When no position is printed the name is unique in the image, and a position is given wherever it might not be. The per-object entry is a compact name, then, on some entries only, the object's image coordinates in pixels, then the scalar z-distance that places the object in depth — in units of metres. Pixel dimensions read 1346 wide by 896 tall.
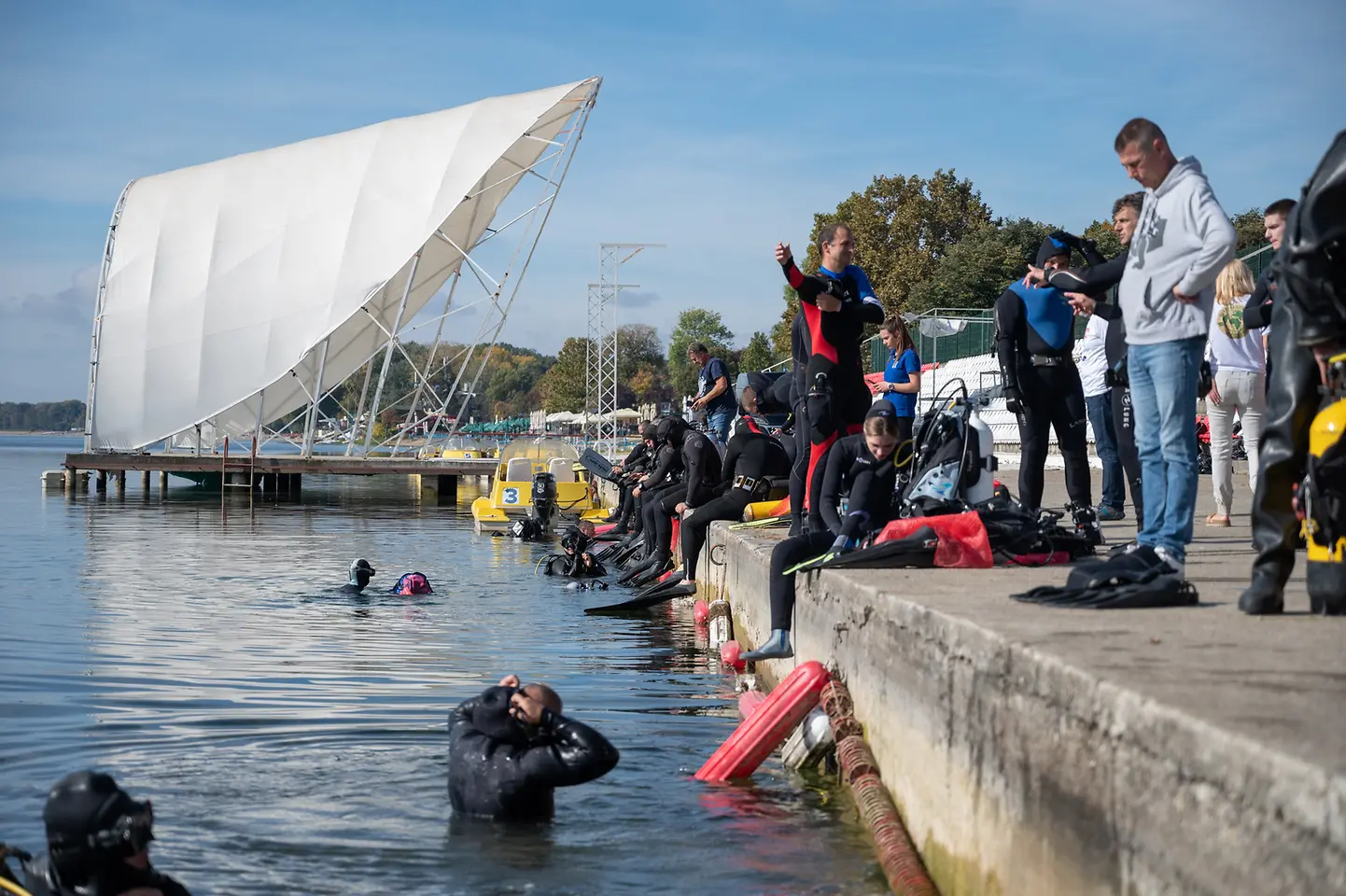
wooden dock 40.94
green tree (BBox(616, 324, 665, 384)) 149.12
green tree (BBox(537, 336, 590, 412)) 121.94
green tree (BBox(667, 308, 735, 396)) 146.62
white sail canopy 43.00
